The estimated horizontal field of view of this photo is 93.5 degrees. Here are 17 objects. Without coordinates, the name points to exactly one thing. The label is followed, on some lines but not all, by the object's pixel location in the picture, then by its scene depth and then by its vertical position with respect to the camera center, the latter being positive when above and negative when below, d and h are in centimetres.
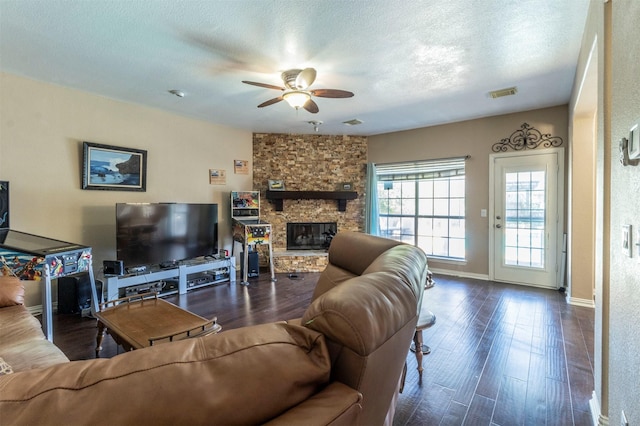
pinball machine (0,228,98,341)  227 -39
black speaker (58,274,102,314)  328 -91
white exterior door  420 -9
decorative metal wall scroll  419 +101
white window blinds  501 +74
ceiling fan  274 +118
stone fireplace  565 +70
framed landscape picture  366 +56
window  511 +12
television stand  349 -83
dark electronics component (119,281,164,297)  374 -99
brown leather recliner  71 -29
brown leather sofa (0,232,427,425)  51 -32
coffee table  179 -73
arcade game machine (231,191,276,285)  476 -23
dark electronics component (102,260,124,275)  349 -65
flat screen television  371 -28
